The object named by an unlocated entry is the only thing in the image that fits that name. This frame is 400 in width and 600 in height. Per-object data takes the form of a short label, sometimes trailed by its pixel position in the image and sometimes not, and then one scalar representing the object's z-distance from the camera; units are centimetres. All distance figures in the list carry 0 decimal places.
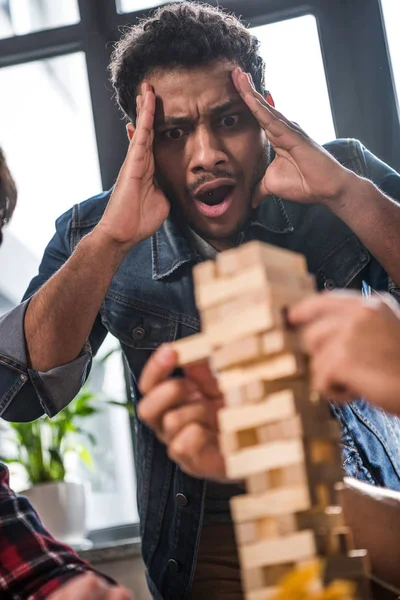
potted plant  275
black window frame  285
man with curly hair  175
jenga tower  68
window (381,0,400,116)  292
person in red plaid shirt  111
